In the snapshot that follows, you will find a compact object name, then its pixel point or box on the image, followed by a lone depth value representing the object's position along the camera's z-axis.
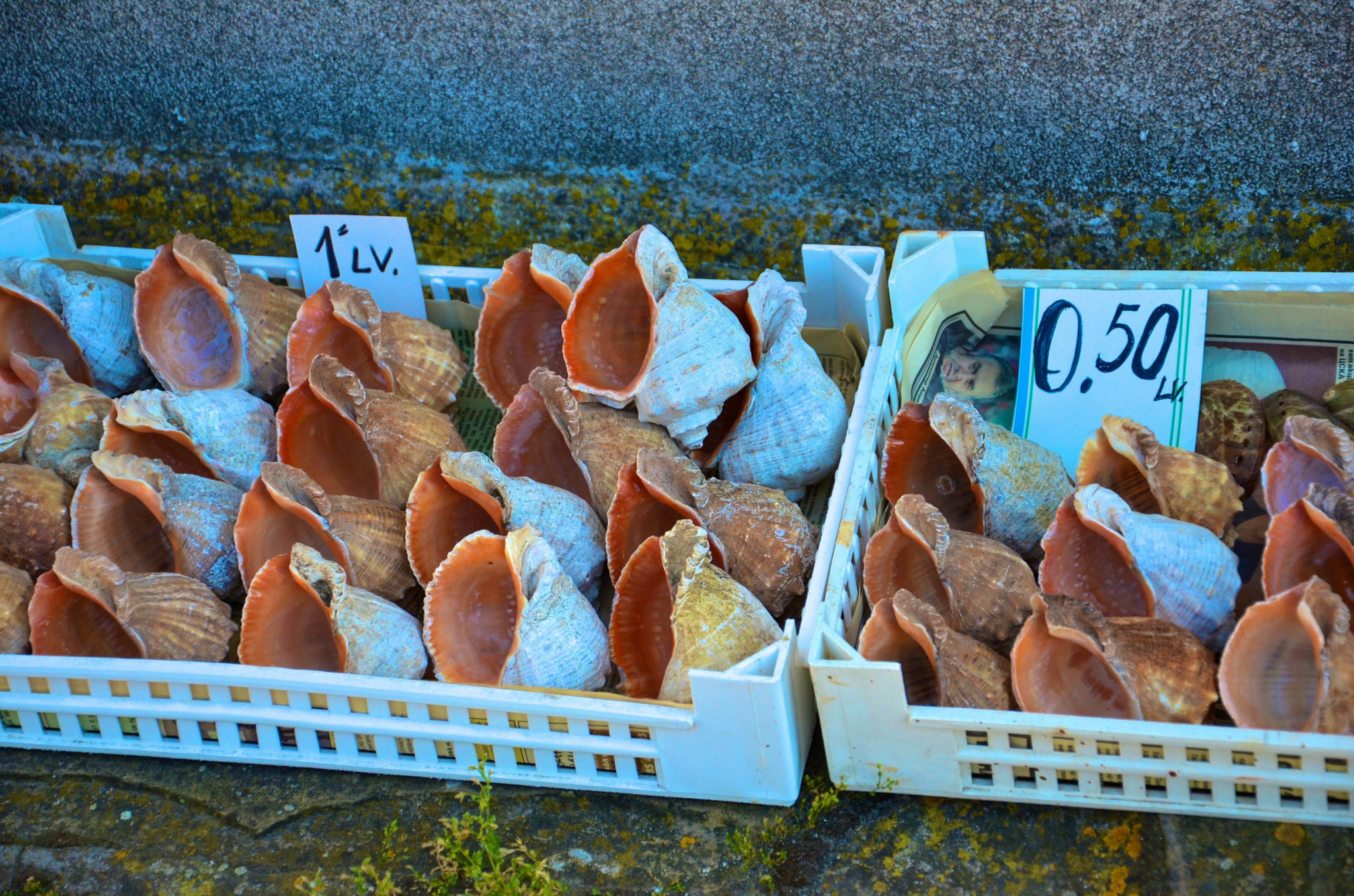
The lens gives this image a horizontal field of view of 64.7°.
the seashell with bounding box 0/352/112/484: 1.30
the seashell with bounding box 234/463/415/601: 1.13
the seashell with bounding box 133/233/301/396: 1.42
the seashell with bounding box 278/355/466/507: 1.25
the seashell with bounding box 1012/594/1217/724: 0.88
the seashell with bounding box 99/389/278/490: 1.25
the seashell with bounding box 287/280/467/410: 1.37
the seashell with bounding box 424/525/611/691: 1.00
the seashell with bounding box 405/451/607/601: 1.11
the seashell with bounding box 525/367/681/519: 1.20
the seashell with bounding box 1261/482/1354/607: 0.92
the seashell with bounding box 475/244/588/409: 1.35
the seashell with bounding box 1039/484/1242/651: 0.95
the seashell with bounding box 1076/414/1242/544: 1.02
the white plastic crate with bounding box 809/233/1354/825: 0.81
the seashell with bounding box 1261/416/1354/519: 0.99
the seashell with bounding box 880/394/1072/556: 1.09
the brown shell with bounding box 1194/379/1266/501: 1.15
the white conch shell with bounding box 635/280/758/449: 1.17
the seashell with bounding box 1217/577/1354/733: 0.85
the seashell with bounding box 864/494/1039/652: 0.98
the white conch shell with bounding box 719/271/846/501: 1.21
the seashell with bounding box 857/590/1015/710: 0.90
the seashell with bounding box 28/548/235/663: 1.08
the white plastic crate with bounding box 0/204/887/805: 0.90
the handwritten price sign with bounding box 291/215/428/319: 1.48
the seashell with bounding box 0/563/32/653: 1.12
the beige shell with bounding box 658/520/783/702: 0.95
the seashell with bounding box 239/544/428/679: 1.03
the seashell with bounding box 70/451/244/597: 1.18
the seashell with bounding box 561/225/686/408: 1.23
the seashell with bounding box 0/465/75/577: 1.21
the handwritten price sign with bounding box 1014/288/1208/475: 1.22
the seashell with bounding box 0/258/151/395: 1.47
